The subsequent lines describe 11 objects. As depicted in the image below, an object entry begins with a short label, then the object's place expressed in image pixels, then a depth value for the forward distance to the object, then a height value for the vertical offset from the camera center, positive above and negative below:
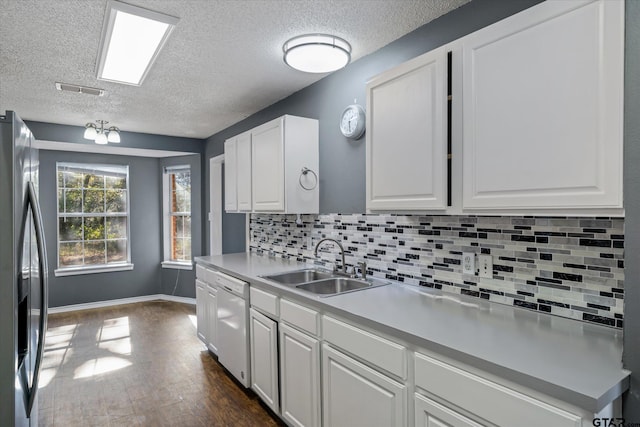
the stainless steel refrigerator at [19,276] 1.42 -0.29
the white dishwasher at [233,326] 2.62 -0.93
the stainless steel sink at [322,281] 2.35 -0.52
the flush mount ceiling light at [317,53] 2.08 +0.91
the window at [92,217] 5.09 -0.13
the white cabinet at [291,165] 2.84 +0.34
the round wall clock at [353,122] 2.51 +0.60
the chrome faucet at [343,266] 2.51 -0.42
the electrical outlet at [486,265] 1.76 -0.30
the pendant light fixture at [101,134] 3.83 +0.81
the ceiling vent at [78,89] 2.99 +1.03
